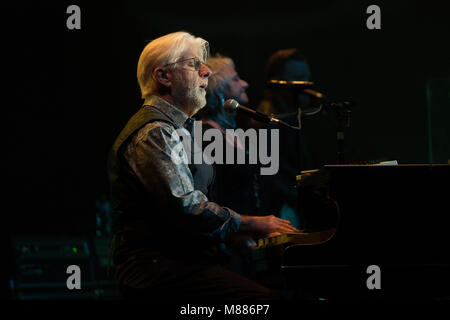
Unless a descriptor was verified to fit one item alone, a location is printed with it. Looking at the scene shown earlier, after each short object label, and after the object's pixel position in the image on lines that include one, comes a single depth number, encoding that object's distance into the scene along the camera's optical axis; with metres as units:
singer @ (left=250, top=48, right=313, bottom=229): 7.80
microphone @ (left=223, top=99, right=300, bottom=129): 5.90
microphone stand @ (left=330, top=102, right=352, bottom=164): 6.20
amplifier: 9.44
